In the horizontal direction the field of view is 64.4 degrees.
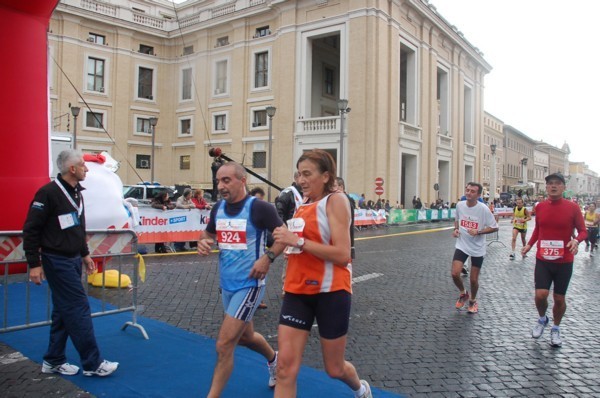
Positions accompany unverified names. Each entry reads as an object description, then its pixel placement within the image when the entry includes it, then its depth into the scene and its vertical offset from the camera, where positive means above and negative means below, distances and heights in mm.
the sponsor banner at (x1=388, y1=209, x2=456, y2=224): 27891 -1272
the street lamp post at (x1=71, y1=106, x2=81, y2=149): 24306 +4113
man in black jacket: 4012 -590
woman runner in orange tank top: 3092 -540
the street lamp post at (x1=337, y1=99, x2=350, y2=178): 23505 +4304
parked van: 22531 +36
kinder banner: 13141 -921
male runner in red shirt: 5629 -623
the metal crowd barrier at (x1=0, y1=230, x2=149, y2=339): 5191 -681
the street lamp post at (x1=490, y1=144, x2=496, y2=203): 63812 +1416
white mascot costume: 7656 -160
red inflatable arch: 7812 +1430
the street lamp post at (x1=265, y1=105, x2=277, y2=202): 24264 +4209
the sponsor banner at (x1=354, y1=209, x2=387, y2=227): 24222 -1168
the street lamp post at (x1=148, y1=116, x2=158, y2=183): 28472 +4257
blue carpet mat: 4059 -1678
